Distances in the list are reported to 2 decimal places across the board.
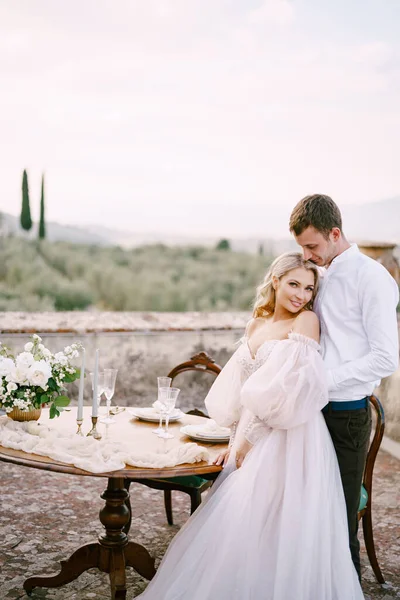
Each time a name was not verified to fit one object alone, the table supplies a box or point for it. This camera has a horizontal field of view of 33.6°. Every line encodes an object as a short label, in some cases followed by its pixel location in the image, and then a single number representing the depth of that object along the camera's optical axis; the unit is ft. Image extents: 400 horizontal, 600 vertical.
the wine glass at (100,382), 8.72
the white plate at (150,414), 9.99
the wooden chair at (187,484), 10.29
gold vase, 9.10
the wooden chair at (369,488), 9.80
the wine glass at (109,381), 8.78
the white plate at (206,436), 9.08
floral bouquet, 8.67
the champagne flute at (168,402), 8.73
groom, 8.01
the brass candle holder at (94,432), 8.68
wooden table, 8.89
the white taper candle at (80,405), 8.72
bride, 7.73
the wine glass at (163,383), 8.73
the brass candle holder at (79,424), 8.83
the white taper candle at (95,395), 8.54
